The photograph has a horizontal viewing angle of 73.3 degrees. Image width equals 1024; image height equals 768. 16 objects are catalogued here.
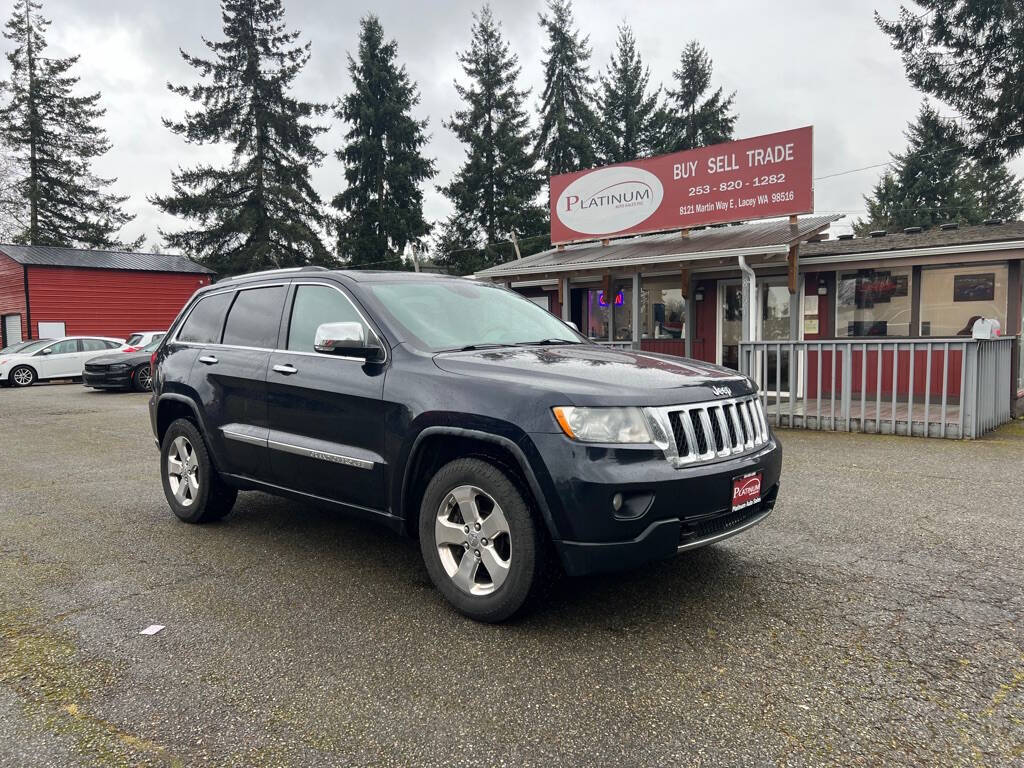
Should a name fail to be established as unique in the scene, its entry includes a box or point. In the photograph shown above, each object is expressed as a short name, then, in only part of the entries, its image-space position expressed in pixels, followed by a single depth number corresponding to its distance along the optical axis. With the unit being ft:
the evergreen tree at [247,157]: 115.14
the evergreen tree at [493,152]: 118.62
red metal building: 90.84
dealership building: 28.63
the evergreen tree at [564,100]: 122.11
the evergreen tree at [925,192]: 130.11
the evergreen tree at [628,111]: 123.13
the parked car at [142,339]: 62.18
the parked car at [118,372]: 55.93
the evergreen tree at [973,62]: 66.13
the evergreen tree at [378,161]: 116.88
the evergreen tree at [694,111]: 120.78
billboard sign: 40.78
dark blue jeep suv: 9.59
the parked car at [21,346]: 66.86
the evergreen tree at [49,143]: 127.03
